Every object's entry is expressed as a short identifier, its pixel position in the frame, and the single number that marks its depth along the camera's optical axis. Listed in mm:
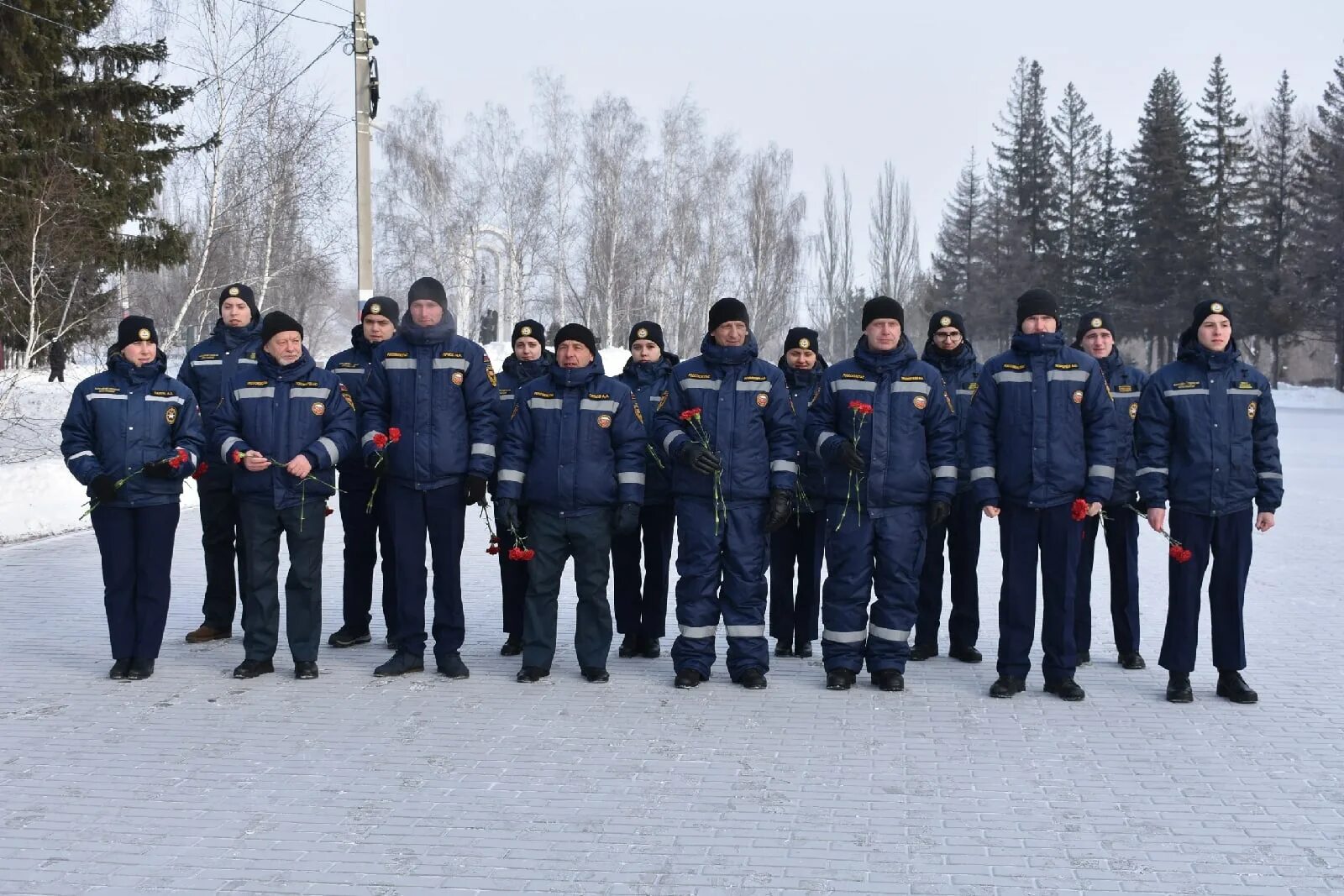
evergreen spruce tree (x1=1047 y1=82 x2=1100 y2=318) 61531
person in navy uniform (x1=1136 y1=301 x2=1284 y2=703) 6508
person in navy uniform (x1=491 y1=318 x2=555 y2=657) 7629
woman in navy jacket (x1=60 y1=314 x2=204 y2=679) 6805
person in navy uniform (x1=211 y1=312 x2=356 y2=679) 6852
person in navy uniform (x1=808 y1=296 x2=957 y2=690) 6738
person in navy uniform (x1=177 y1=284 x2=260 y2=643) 7656
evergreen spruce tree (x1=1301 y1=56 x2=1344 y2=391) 49250
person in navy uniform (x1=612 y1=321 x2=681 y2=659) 7605
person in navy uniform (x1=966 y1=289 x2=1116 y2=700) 6586
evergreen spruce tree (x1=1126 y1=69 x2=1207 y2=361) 55406
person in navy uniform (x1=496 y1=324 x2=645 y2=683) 6891
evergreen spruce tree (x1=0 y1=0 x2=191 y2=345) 16812
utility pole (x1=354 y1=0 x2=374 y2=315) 15227
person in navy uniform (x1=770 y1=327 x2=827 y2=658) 7621
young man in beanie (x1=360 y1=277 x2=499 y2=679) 6922
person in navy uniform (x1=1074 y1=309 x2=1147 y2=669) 7371
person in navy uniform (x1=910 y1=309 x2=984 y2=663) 7520
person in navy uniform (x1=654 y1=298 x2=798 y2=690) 6848
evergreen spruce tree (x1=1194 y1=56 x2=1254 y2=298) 55125
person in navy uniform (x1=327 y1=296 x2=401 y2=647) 7727
